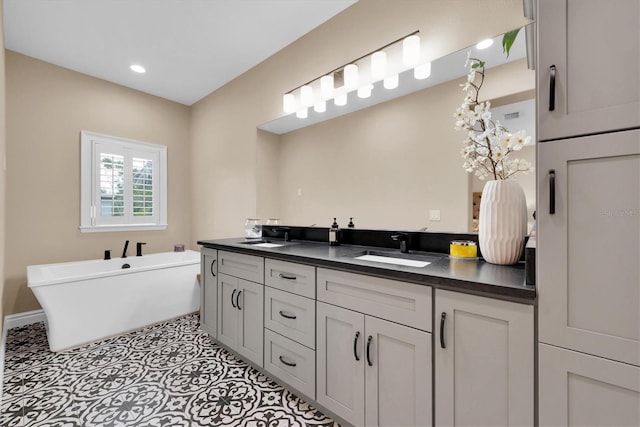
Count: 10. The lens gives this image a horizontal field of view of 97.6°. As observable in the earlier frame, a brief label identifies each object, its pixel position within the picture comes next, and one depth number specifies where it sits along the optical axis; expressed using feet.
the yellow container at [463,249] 4.99
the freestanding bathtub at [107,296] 7.72
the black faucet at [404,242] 6.06
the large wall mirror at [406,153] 4.99
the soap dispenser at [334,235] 7.20
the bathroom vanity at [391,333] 3.27
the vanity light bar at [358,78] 6.12
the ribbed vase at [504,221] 4.25
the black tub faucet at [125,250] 11.35
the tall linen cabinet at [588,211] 2.64
